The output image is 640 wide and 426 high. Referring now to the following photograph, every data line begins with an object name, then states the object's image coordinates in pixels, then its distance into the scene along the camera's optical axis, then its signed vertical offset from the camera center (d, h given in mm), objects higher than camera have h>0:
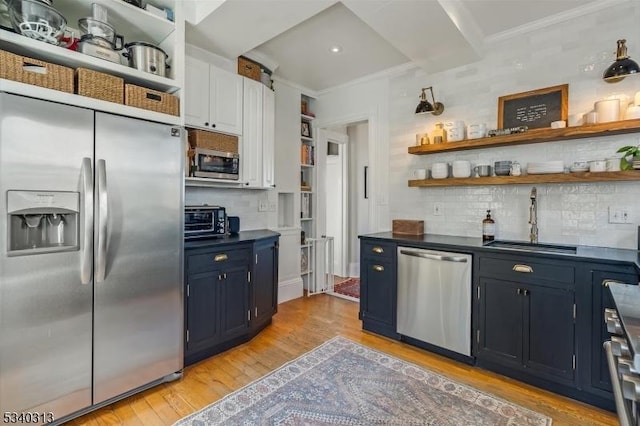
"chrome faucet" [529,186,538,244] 2629 -50
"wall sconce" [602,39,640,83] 2148 +1017
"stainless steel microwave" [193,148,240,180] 2766 +429
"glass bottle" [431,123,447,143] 3137 +779
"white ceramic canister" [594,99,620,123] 2242 +733
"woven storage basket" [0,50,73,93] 1577 +734
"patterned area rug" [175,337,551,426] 1844 -1232
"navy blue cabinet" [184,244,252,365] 2389 -733
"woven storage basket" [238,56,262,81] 3164 +1475
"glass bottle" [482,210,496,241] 2754 -169
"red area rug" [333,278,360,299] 4383 -1158
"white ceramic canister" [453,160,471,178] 2965 +406
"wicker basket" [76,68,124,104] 1821 +756
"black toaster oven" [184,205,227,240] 2664 -105
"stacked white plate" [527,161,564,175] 2454 +352
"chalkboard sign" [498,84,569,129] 2568 +896
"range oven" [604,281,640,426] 689 -363
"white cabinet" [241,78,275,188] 3201 +793
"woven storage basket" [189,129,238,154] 2766 +644
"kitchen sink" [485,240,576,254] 2338 -288
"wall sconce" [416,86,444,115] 3117 +1070
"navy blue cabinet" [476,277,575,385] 2074 -837
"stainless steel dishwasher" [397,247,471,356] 2490 -738
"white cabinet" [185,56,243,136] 2715 +1044
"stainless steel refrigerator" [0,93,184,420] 1593 -264
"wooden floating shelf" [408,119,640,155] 2193 +605
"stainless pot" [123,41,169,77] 2141 +1071
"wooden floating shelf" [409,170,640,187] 2184 +264
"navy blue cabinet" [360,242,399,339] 2932 -763
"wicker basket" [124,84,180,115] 2015 +748
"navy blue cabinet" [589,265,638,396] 1916 -717
